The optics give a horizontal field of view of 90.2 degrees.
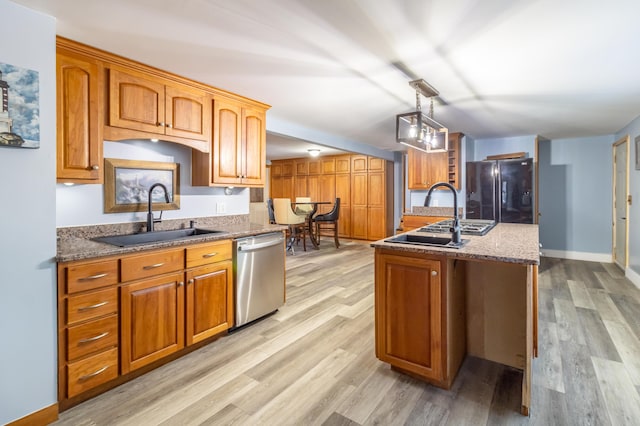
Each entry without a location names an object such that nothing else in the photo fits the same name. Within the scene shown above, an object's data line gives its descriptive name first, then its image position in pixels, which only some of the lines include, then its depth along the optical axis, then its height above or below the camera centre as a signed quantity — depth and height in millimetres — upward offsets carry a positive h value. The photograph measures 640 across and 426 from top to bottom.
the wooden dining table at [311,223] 6930 -282
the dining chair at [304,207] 7561 +82
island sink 2072 -221
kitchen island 1933 -638
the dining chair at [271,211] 7072 -15
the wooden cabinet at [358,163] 7938 +1181
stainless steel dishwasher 2807 -611
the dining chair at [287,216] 6578 -119
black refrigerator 4953 +329
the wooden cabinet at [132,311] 1823 -673
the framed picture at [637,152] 4103 +753
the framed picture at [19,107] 1615 +539
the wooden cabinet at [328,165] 8375 +1204
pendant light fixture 2801 +782
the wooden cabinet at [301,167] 8812 +1223
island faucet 2072 -115
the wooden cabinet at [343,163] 8177 +1211
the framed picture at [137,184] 2525 +222
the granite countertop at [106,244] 1869 -216
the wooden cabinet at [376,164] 7660 +1121
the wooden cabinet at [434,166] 5305 +754
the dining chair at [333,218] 7086 -171
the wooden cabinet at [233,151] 2951 +588
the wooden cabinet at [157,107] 2289 +817
